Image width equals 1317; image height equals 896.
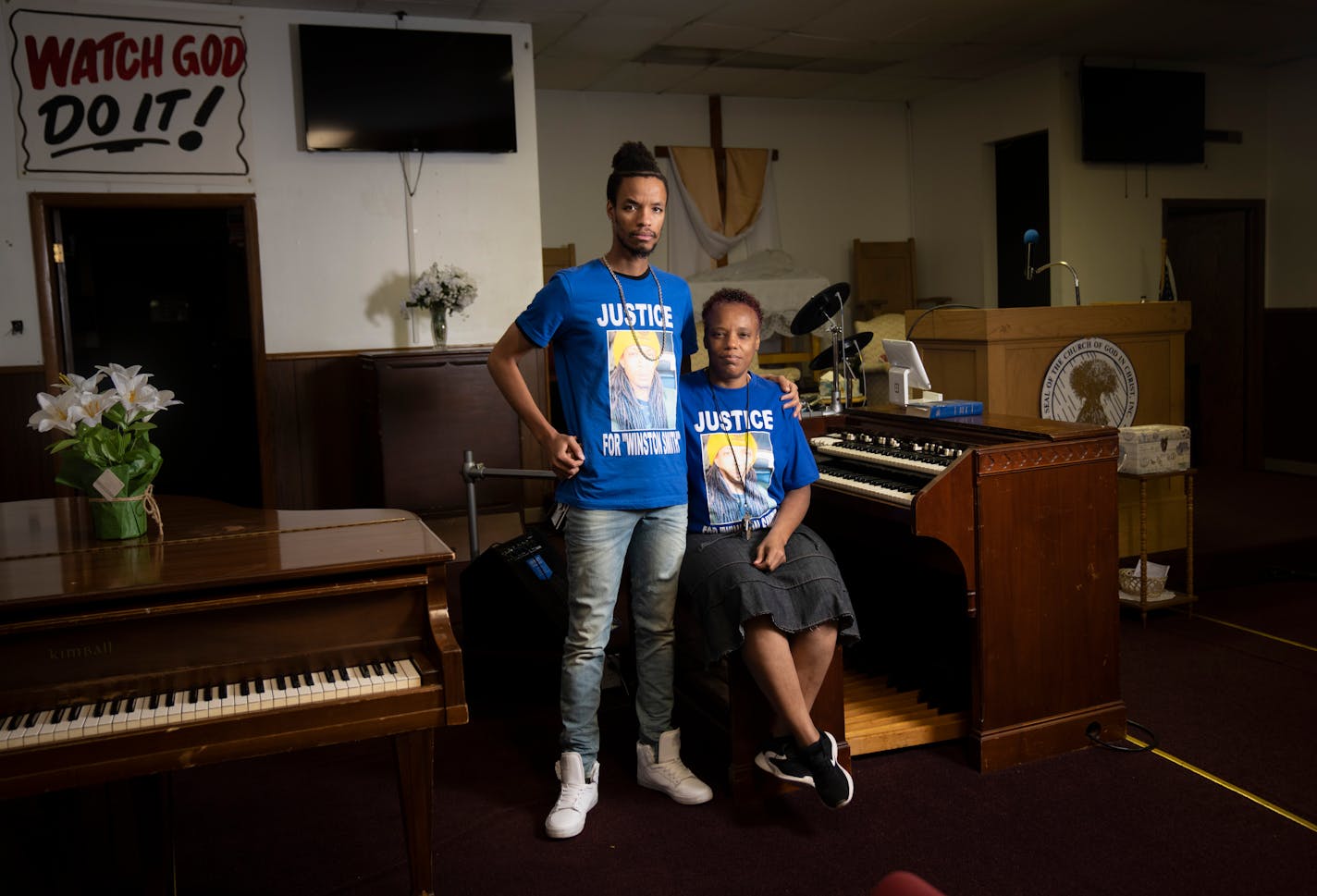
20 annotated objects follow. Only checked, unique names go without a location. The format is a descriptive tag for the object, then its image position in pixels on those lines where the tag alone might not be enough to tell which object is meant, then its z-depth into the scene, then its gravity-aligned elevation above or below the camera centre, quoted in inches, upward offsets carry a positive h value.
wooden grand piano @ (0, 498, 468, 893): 70.7 -20.5
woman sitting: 102.0 -20.1
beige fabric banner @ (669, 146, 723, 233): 326.3 +56.9
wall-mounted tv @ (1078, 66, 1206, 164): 294.2 +64.5
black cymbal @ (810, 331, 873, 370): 155.3 +0.2
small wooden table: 164.1 -34.9
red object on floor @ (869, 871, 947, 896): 37.5 -19.6
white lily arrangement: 91.2 -4.2
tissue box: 165.9 -17.3
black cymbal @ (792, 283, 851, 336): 138.3 +6.0
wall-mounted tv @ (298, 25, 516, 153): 229.5 +63.1
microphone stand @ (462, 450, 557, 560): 146.6 -14.9
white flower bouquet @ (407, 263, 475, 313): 233.3 +17.8
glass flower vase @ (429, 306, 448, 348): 234.2 +9.7
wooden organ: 111.9 -24.1
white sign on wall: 212.1 +59.7
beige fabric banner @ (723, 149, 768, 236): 333.1 +54.6
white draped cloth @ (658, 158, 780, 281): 327.3 +38.0
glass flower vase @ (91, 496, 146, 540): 92.2 -12.0
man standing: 102.3 -7.7
